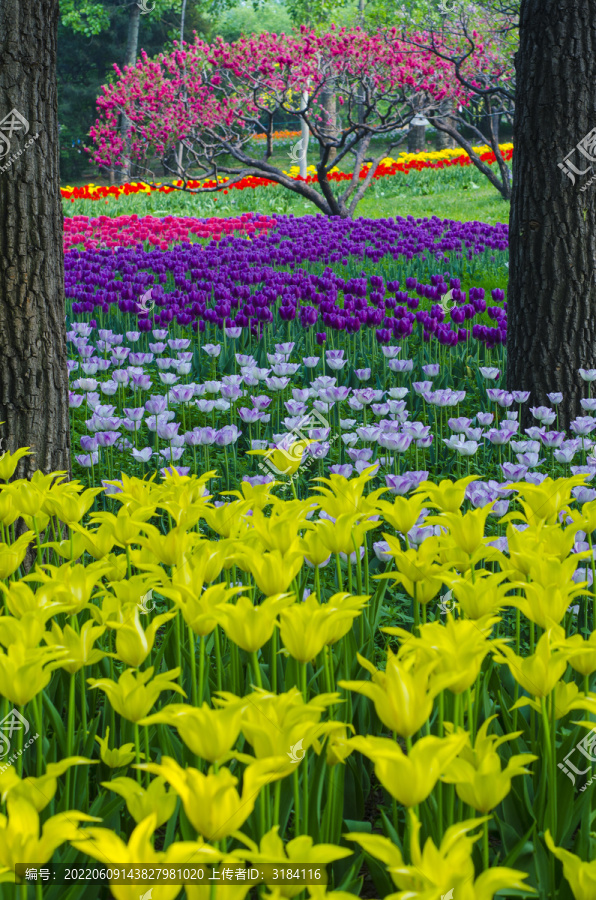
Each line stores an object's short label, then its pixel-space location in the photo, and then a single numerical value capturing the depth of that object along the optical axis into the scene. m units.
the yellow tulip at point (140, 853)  5.17
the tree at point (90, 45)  58.89
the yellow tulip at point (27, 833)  5.54
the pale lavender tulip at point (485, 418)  12.00
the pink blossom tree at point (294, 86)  24.65
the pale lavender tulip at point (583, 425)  11.85
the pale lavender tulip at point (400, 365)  12.50
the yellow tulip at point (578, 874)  5.71
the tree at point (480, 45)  23.97
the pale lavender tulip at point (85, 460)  11.90
